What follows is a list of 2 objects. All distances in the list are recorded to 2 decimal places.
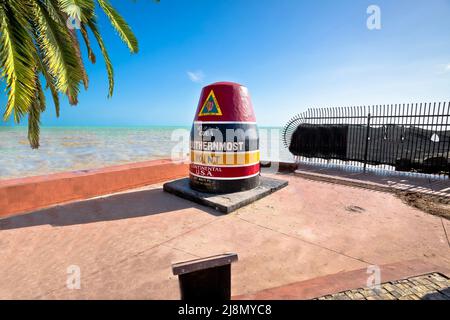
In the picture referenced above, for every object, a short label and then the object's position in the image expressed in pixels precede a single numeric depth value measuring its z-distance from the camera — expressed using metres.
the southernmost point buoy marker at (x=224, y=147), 5.53
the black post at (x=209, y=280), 1.65
